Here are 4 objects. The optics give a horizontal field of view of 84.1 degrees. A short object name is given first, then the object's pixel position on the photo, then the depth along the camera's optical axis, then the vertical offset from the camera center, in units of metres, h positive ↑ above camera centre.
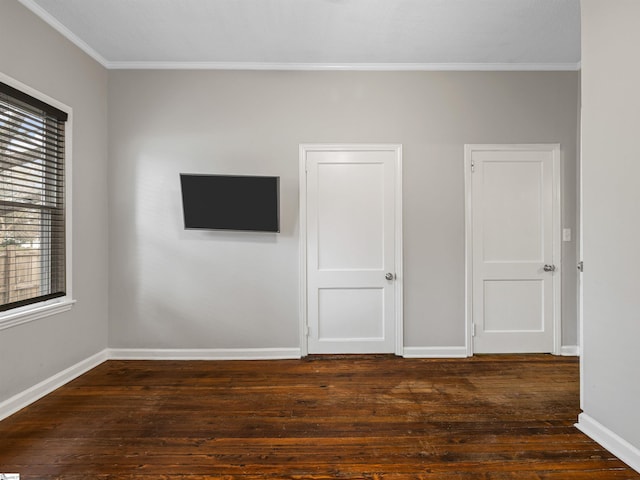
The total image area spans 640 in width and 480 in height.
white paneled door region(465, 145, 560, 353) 3.47 +0.12
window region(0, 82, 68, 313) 2.40 +0.28
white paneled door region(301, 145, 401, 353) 3.46 -0.06
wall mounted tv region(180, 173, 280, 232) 3.26 +0.34
